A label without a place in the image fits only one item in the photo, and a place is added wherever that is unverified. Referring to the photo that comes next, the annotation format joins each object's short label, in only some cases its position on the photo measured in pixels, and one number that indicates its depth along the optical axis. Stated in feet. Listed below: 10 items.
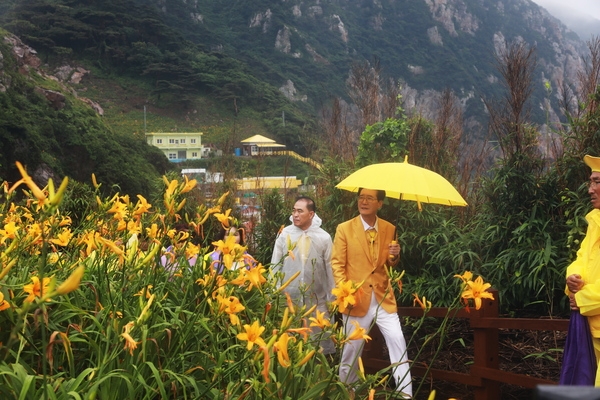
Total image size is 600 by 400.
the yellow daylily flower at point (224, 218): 5.49
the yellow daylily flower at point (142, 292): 5.22
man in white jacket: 10.84
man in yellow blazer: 9.81
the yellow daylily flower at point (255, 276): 4.96
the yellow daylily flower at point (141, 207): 5.97
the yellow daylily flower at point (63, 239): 6.17
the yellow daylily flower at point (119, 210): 5.90
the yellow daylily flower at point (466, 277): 5.21
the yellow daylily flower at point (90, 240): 6.04
